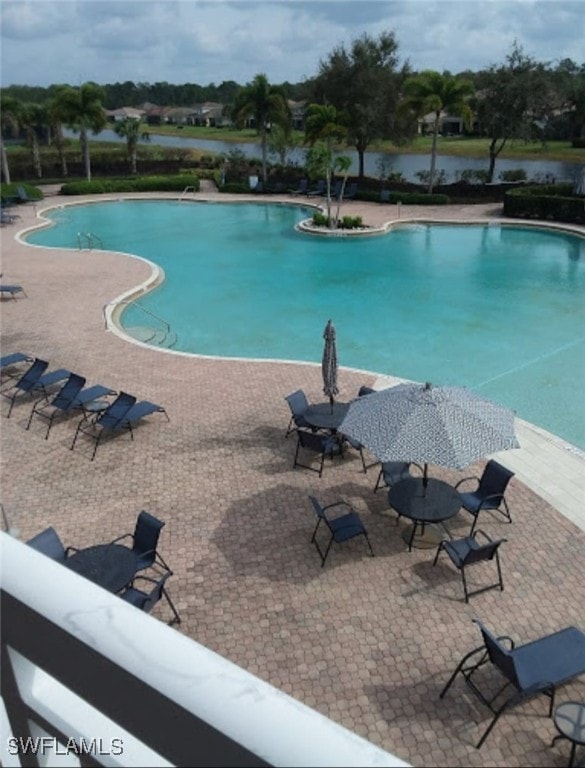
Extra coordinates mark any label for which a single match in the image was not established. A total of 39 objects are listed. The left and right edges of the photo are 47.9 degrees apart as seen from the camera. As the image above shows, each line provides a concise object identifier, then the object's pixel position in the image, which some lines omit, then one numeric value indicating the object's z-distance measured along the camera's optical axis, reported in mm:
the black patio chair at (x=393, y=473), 9961
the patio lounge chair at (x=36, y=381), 13797
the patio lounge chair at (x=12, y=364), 14932
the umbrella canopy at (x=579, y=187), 35000
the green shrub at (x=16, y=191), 41666
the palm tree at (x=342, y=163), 33719
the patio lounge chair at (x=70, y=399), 12836
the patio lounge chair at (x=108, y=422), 12109
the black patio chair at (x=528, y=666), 6191
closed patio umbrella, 11359
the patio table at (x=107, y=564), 7465
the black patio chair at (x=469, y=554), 7863
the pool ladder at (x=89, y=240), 31659
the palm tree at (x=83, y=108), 47406
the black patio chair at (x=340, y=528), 8641
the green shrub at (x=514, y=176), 42719
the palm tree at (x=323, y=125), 39438
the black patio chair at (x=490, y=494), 9359
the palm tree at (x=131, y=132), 52688
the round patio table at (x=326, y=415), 11297
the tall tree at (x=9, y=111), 49406
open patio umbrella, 8164
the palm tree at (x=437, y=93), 37625
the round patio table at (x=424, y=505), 8883
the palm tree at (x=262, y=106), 45031
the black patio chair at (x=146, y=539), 8180
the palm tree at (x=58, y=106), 47375
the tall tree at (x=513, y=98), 40938
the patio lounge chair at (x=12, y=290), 21359
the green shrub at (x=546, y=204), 33062
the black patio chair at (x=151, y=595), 7379
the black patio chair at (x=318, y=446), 10797
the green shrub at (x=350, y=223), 32594
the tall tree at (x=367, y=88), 43219
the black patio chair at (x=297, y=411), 11594
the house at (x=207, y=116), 153762
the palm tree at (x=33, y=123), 52719
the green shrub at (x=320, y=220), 33250
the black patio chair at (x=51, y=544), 7941
